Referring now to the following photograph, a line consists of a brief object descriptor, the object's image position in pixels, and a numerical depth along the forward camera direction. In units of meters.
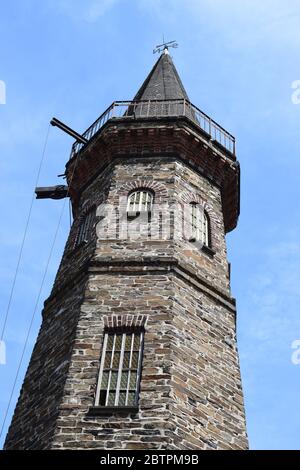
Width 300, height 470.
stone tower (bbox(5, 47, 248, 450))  12.11
